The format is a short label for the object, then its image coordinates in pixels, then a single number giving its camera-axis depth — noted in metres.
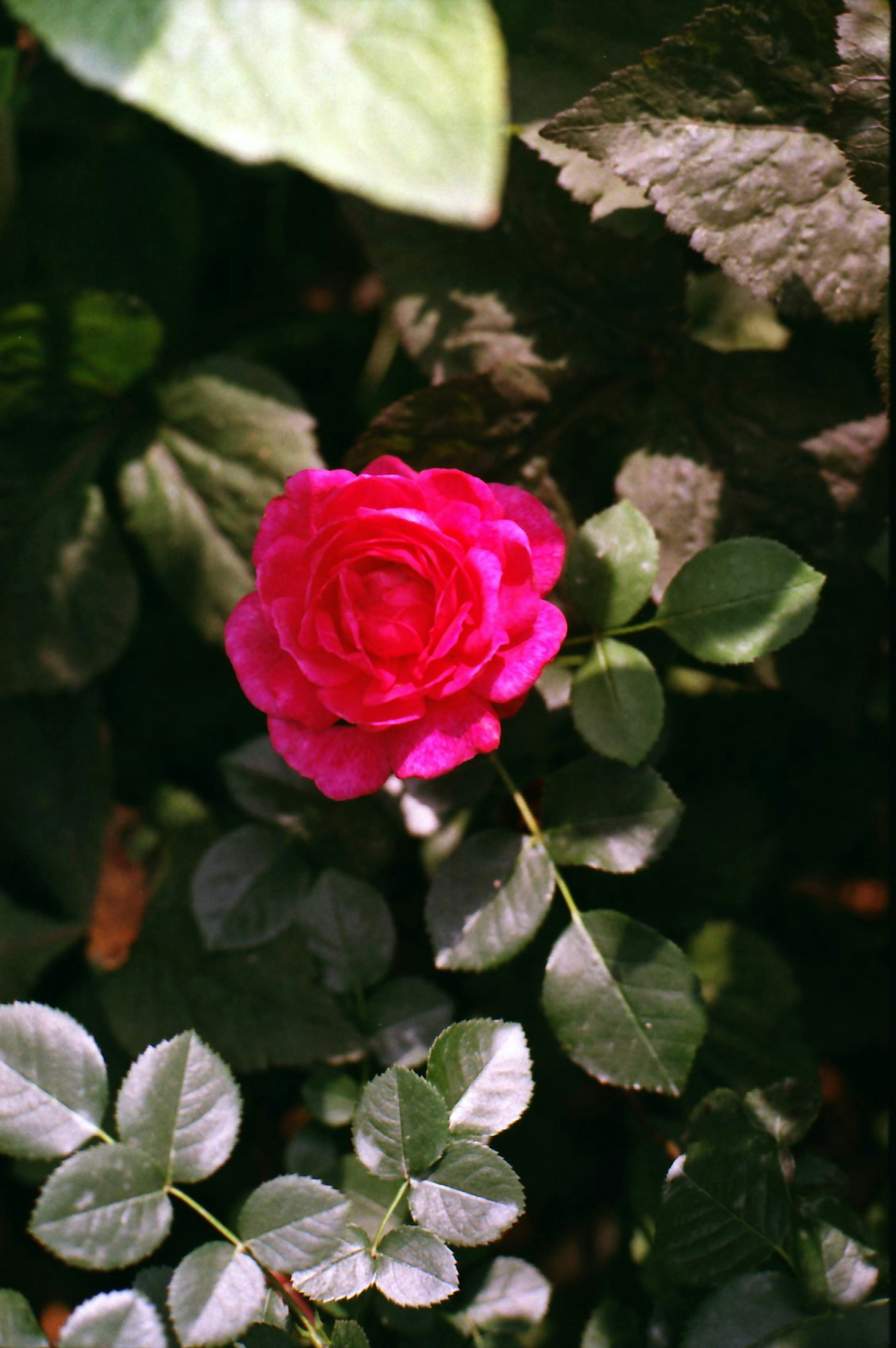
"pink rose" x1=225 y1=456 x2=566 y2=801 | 0.75
